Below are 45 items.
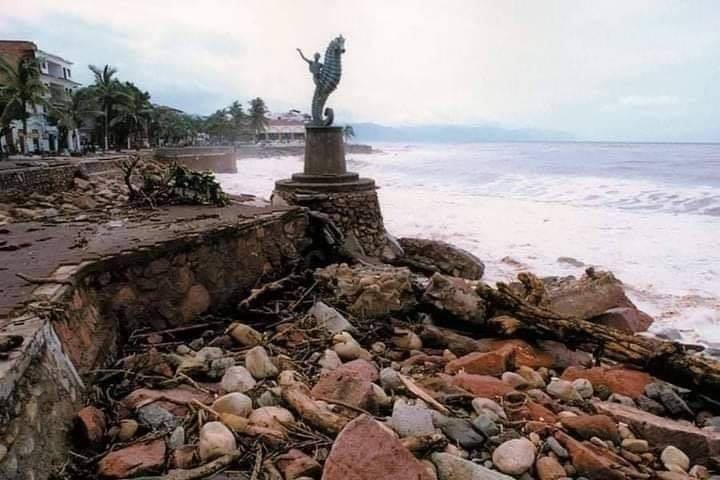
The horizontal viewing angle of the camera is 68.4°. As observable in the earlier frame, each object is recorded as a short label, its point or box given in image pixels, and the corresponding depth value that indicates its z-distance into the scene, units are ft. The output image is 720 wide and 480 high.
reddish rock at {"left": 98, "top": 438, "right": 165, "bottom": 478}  7.93
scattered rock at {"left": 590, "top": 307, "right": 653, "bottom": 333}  21.15
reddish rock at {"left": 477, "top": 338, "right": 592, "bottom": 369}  15.57
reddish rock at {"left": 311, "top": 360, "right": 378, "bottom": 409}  10.37
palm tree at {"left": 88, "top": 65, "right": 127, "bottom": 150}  112.57
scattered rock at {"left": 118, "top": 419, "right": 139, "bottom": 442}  9.12
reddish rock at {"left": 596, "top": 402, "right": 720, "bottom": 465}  10.57
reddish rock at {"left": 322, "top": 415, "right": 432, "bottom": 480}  7.51
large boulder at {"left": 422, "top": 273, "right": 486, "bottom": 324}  17.58
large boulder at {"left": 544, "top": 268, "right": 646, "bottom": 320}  20.18
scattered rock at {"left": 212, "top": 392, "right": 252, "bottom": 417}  9.77
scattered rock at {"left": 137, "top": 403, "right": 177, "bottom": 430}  9.39
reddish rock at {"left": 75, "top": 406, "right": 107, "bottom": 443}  8.66
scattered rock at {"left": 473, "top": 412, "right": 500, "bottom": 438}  9.86
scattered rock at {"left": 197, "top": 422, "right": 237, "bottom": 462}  8.37
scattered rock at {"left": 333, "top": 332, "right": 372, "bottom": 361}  14.08
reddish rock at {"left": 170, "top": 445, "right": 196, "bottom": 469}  8.21
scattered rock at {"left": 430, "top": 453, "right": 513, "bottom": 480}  8.41
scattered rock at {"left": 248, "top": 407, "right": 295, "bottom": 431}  9.33
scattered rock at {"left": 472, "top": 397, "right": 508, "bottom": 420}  10.78
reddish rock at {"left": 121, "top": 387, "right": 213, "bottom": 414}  10.08
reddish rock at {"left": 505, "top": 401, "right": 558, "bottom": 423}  10.83
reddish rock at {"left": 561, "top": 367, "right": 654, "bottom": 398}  13.82
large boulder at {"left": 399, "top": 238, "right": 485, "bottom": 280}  35.88
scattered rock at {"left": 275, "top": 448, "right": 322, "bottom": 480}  8.16
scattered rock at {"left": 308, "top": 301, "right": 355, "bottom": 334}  15.92
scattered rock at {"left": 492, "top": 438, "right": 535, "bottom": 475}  9.02
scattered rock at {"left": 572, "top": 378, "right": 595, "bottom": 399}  13.08
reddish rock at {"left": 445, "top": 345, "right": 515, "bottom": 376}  13.79
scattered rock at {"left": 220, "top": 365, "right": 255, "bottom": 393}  11.01
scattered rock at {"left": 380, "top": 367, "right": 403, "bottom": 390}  11.51
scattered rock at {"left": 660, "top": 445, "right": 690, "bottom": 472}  10.05
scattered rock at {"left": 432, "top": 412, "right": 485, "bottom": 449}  9.53
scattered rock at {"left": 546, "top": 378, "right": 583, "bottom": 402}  12.67
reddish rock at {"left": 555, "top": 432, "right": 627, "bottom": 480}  9.19
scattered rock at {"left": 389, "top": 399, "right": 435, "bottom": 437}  9.39
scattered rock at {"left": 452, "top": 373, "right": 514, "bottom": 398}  11.98
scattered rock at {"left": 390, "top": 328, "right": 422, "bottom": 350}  16.11
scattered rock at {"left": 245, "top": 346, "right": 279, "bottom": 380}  11.93
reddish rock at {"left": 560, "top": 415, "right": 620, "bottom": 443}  10.51
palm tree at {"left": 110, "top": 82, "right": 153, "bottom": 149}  115.55
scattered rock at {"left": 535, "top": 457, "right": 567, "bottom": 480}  8.97
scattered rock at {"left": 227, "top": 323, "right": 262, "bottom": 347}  14.40
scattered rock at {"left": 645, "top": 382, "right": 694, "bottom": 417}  12.89
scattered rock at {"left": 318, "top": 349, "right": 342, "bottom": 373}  12.88
